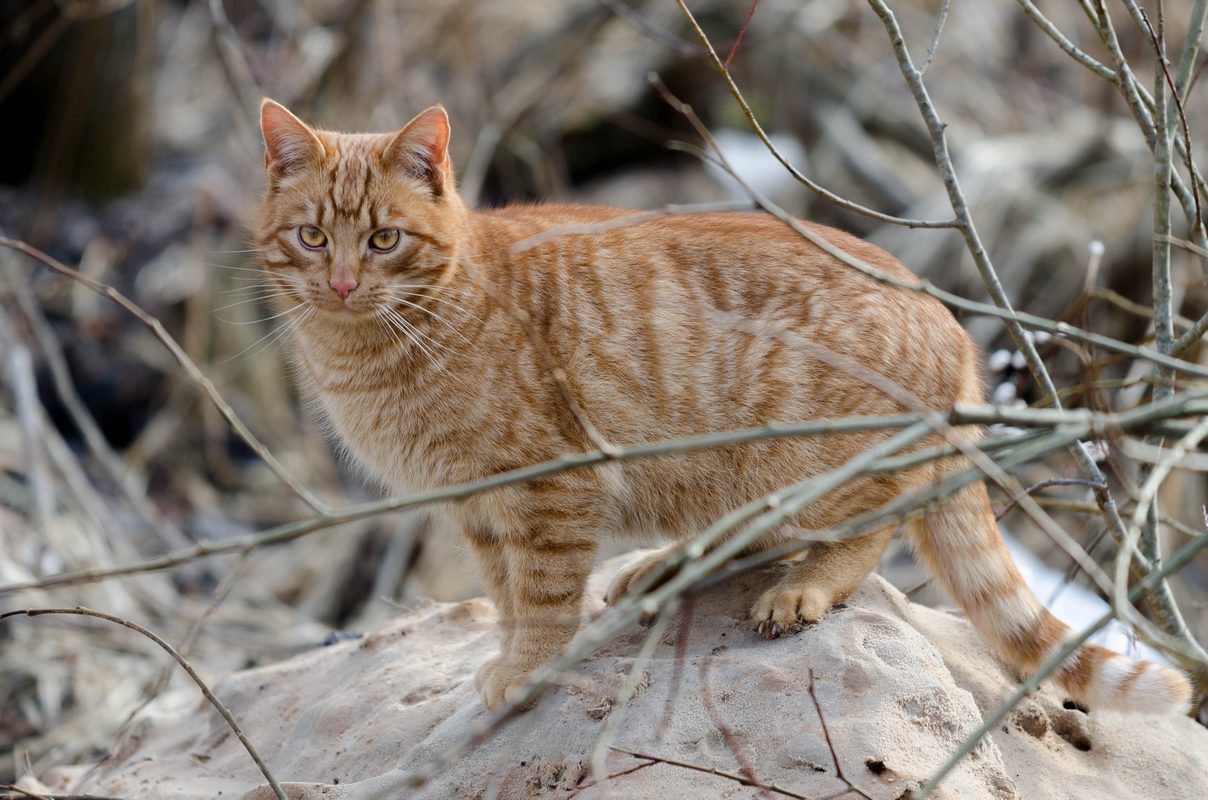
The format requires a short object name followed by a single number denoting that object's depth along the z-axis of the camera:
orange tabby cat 6.37
